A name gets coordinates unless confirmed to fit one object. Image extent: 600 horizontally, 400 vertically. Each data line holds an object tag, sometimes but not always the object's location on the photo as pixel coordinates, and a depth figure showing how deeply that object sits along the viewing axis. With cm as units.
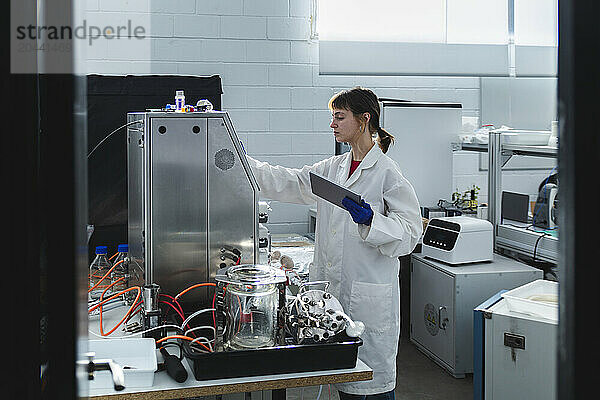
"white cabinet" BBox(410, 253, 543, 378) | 339
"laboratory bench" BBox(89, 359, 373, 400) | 158
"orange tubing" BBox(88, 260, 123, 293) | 253
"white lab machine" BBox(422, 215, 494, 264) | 354
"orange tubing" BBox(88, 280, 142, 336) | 198
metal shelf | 345
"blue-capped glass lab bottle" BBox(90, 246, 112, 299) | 257
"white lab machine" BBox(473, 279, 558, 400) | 255
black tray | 165
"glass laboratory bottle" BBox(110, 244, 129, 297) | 257
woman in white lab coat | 244
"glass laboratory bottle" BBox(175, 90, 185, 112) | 223
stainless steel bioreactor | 210
